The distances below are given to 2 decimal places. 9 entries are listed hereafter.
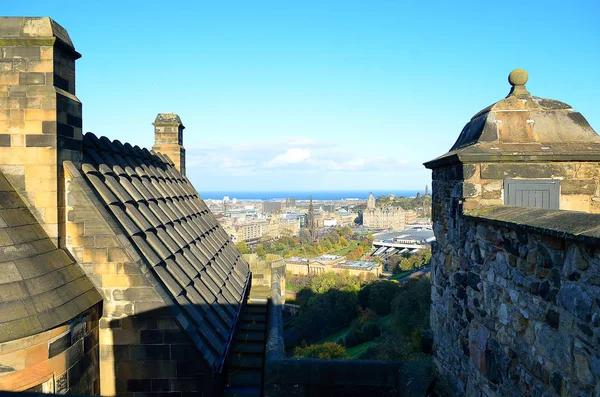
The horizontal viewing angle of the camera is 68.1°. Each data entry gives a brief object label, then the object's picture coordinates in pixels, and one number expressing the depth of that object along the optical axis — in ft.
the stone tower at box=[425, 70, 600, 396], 9.21
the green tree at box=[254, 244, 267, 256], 295.85
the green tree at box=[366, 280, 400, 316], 150.92
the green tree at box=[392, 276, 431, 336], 103.94
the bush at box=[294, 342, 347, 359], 83.15
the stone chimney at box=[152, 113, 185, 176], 36.27
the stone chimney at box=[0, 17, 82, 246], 14.34
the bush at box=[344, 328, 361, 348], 122.83
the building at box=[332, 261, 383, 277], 228.84
